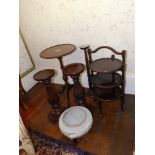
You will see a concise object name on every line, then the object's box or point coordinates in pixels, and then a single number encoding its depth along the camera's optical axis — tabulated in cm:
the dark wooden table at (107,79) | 181
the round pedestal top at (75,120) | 166
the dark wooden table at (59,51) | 196
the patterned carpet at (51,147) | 178
